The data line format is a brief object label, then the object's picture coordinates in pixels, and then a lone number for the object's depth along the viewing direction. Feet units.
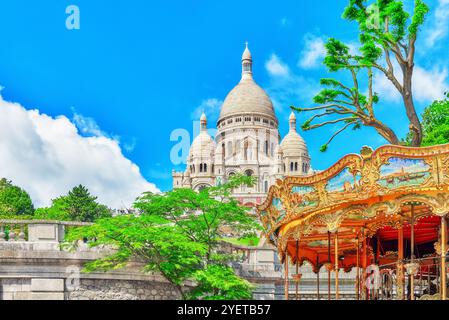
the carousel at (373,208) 36.32
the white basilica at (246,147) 308.40
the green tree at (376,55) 61.16
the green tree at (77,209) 189.26
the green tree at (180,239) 54.90
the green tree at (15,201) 189.16
